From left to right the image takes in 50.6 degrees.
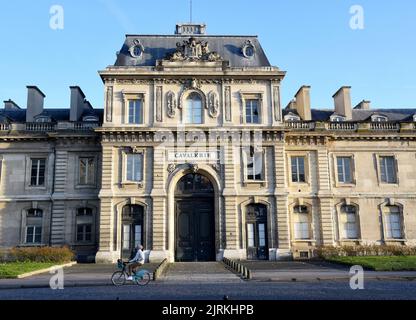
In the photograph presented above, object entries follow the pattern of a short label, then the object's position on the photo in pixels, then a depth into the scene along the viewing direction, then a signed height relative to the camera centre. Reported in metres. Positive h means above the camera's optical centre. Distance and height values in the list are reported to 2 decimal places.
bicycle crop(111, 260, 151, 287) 16.08 -1.47
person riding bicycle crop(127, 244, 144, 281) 16.47 -0.89
